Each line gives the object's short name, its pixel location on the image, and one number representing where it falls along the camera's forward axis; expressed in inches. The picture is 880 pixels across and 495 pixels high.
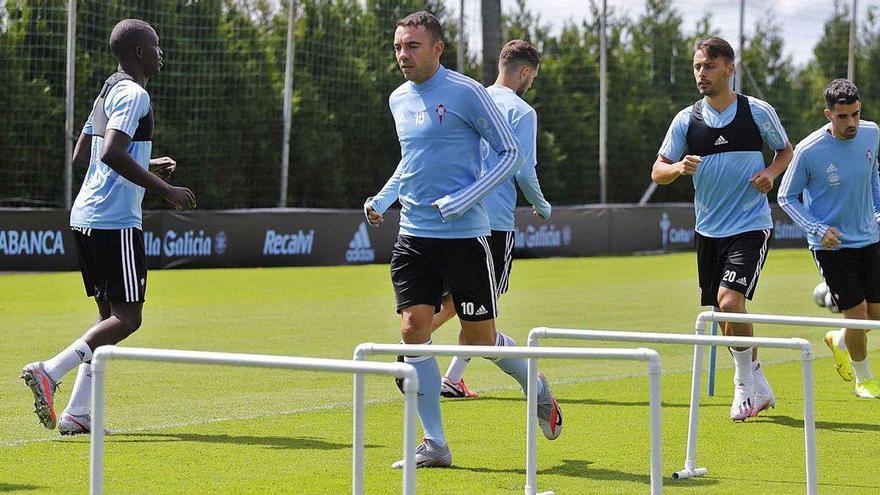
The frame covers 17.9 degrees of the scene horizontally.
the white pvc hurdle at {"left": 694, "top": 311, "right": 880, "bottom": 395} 491.2
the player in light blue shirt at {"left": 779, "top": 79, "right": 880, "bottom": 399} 729.9
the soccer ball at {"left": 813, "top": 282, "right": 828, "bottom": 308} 1265.2
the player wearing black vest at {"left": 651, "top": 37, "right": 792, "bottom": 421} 665.7
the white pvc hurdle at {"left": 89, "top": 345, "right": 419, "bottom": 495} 335.8
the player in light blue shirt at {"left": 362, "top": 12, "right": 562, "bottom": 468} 532.6
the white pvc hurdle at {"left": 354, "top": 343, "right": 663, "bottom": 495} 376.1
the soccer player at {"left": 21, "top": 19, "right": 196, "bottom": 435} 574.9
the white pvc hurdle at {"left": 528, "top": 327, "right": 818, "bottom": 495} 429.6
